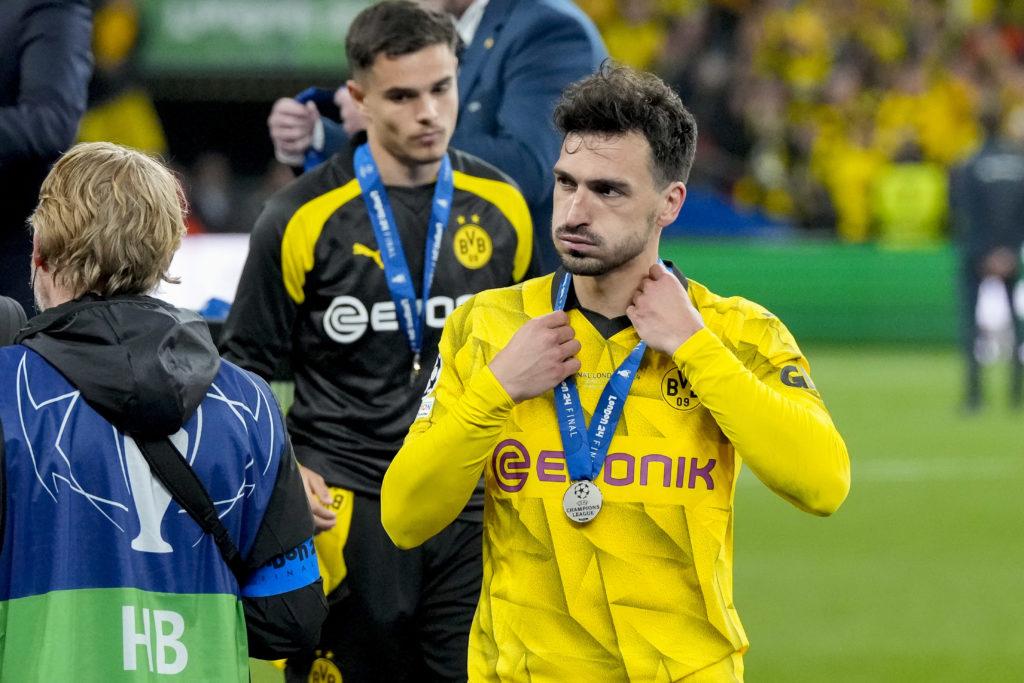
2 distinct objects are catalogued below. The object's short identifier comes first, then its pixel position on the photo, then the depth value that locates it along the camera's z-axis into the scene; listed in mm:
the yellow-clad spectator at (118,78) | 35062
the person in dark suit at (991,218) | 29516
